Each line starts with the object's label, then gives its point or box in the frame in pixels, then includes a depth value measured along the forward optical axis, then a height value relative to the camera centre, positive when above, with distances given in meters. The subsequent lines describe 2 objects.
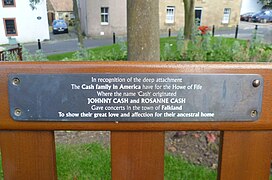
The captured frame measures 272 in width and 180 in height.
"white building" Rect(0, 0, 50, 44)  23.11 +0.37
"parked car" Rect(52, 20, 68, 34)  28.48 -0.16
